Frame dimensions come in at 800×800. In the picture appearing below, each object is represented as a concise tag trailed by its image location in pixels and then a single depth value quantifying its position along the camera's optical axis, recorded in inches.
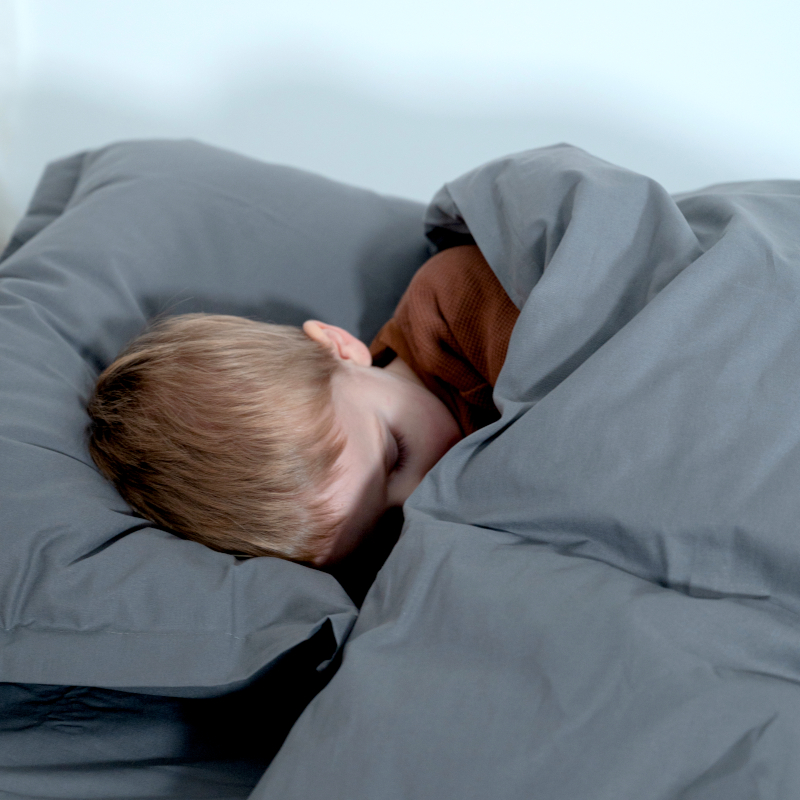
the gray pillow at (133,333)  23.1
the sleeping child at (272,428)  27.5
